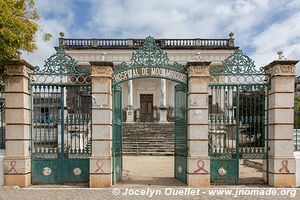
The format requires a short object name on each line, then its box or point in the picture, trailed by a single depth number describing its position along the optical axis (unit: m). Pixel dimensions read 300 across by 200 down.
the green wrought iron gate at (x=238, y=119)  9.02
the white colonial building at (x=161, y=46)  25.59
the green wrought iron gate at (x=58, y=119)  8.97
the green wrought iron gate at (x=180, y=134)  9.12
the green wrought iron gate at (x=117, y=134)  9.12
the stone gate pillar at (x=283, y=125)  8.66
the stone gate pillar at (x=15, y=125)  8.55
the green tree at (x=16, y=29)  8.48
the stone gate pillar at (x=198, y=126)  8.63
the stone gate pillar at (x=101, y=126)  8.59
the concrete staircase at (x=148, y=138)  18.80
